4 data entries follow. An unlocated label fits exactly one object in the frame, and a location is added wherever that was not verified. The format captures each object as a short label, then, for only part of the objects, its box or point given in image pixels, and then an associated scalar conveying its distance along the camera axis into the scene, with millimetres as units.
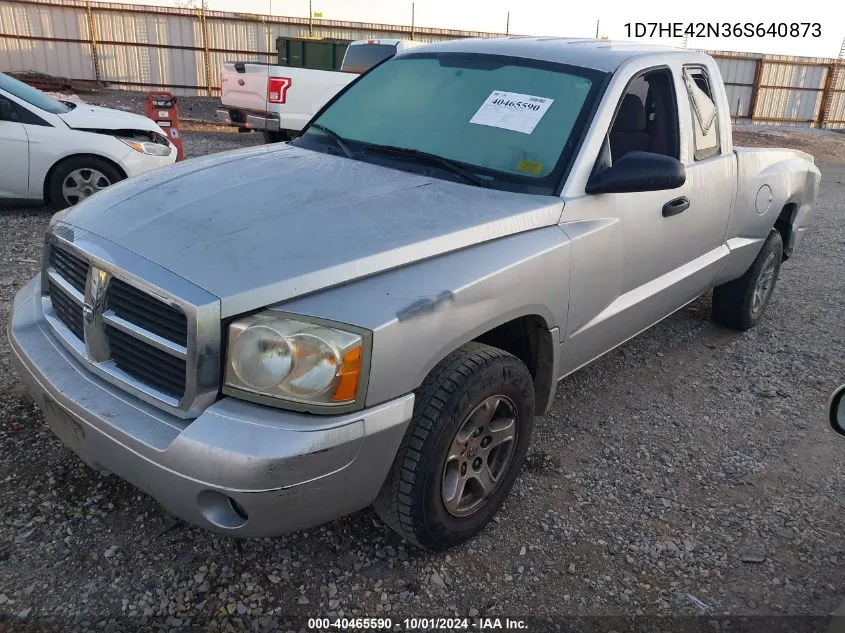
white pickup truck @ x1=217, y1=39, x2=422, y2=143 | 11195
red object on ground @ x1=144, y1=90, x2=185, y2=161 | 9034
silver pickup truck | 1970
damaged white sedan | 6496
